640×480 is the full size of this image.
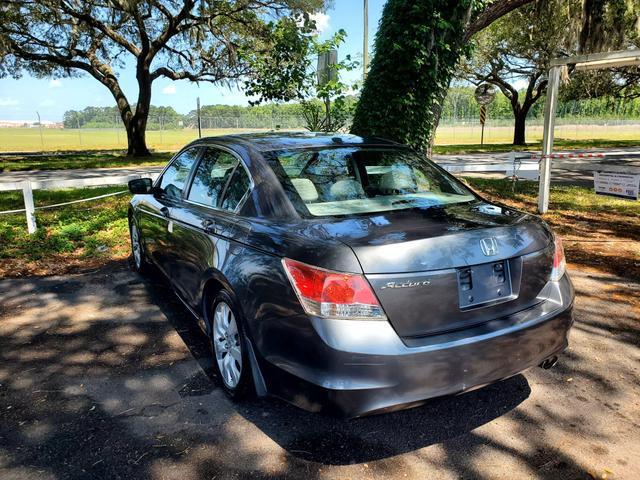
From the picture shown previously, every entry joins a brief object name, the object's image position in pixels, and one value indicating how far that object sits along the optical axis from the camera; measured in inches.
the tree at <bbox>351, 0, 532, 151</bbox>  311.4
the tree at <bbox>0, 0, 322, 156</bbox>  787.4
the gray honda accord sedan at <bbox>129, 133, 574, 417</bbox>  93.4
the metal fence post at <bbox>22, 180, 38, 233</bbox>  298.4
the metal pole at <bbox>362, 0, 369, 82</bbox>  921.1
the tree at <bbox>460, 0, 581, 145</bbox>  1011.3
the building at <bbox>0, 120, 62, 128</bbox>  3399.1
